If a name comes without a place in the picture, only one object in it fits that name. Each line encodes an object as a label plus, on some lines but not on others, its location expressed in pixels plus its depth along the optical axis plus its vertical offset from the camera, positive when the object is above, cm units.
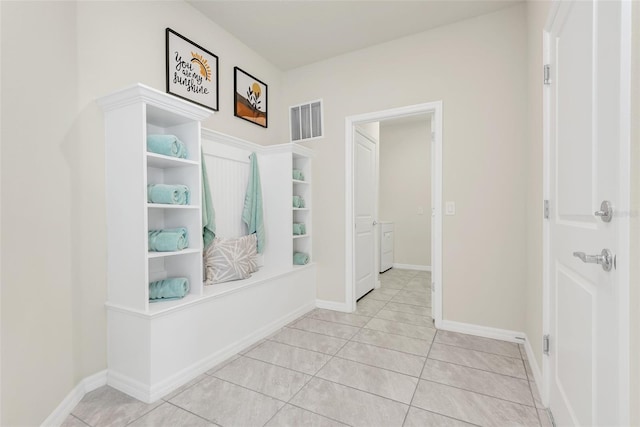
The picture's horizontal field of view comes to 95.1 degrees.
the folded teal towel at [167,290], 189 -52
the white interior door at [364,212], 346 -5
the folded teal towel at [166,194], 185 +10
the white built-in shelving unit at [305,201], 329 +8
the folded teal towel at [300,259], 316 -55
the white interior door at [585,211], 83 -1
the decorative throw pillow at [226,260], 235 -43
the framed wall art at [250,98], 291 +117
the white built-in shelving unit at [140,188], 171 +13
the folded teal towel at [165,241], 186 -20
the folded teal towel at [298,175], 318 +37
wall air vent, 330 +101
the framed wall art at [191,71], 227 +115
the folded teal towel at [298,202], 315 +7
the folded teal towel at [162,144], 186 +42
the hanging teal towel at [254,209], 288 +0
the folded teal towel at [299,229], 316 -22
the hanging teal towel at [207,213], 233 -3
